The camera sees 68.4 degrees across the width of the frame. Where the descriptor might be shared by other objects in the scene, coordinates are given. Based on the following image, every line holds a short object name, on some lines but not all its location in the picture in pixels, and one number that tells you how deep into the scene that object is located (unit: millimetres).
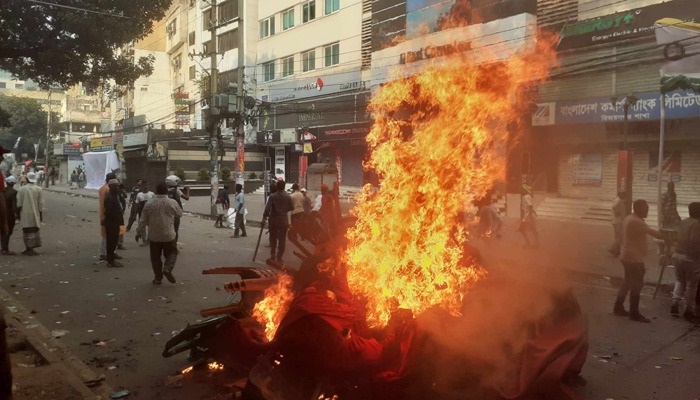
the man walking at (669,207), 13972
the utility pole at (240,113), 21438
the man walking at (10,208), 11398
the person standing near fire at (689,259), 7180
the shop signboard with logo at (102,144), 47862
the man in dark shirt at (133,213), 15731
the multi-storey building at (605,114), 17109
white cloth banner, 38894
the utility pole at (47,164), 45962
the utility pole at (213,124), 21906
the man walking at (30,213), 11828
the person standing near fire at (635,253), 7164
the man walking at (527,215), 13664
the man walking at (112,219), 10664
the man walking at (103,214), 10961
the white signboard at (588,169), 20078
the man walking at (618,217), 12453
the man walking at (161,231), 8852
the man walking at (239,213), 16453
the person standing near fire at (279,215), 11461
